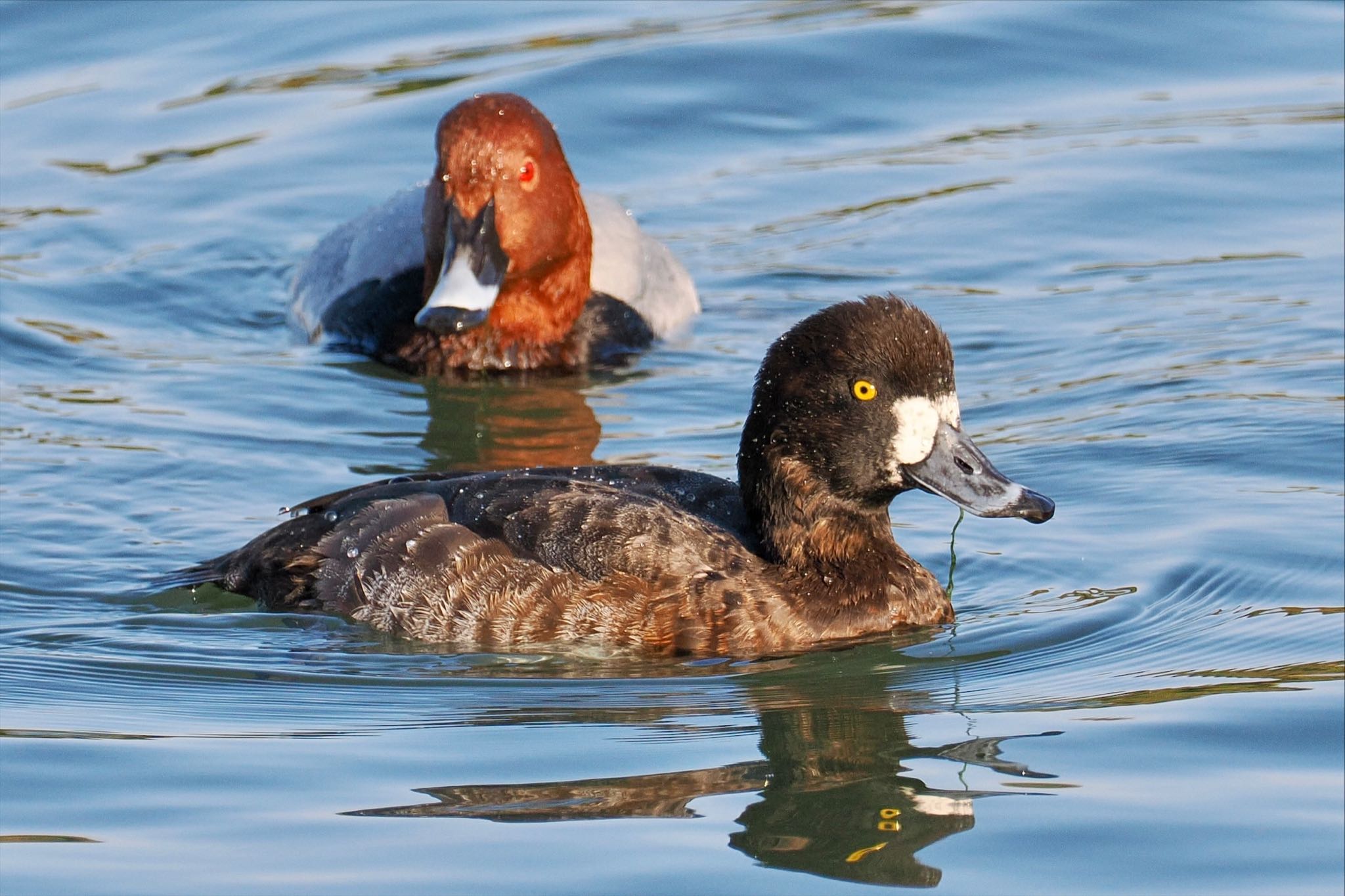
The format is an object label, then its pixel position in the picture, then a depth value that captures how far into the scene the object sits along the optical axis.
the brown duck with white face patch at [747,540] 12.72
